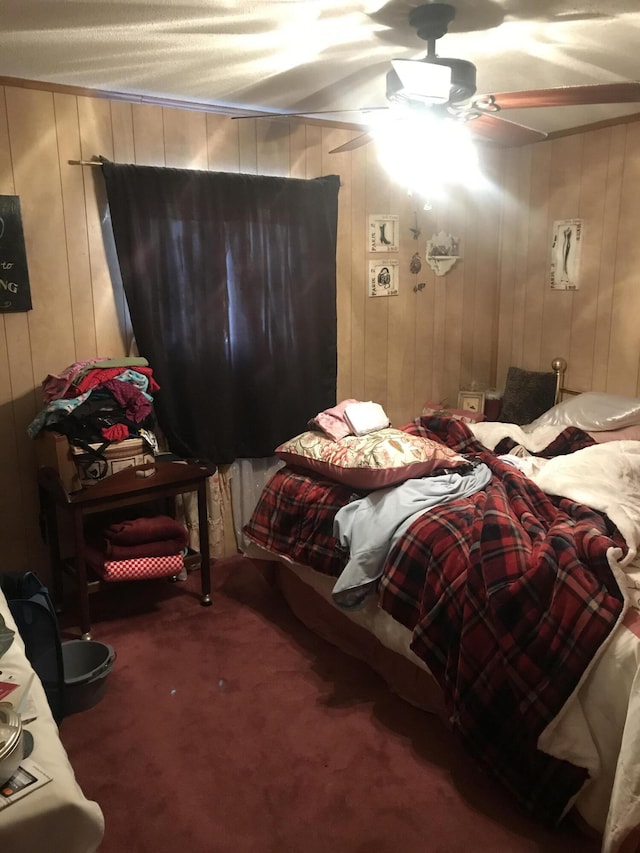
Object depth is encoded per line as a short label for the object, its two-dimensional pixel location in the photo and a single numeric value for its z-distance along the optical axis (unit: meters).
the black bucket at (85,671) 2.47
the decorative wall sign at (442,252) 4.27
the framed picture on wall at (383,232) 4.04
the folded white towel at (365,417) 3.08
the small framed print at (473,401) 4.36
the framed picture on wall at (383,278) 4.08
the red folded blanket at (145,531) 3.01
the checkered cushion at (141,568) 2.96
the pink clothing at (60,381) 2.98
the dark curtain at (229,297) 3.29
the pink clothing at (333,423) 3.07
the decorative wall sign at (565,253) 4.03
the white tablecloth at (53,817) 1.11
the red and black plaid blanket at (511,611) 1.90
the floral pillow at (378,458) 2.68
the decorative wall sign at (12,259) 3.02
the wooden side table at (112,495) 2.83
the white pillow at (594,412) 3.41
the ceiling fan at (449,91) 2.19
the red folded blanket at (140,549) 2.98
